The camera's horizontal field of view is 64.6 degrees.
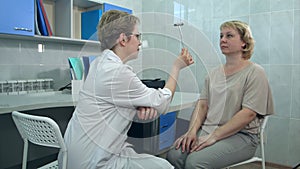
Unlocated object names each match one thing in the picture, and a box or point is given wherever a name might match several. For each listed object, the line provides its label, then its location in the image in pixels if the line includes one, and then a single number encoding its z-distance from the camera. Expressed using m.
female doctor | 0.87
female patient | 1.15
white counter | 1.11
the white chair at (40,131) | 0.94
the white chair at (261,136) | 1.27
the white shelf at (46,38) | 1.80
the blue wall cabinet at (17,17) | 1.64
